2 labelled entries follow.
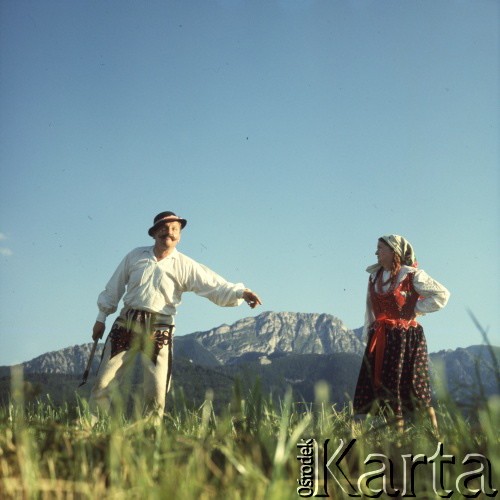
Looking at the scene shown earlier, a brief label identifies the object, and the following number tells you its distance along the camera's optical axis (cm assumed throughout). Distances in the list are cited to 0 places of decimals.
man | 527
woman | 624
